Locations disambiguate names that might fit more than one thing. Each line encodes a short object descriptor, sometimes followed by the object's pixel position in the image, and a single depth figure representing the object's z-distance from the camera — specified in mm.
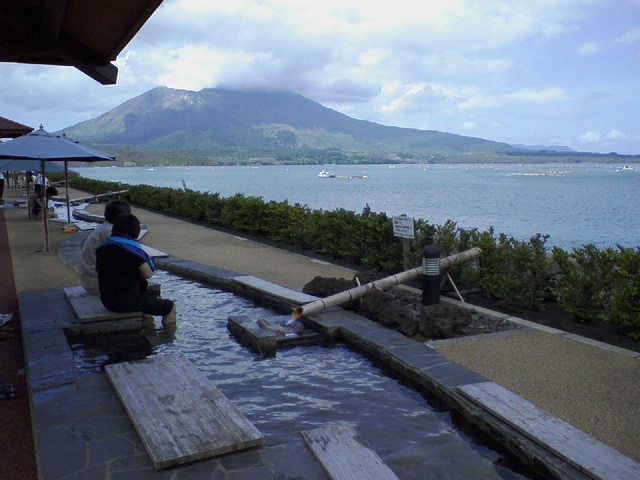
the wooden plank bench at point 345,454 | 3117
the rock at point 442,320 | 5961
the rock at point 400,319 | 5992
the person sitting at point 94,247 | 6027
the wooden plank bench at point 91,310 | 5830
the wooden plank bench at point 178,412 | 3254
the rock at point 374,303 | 6495
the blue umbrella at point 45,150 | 9883
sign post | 7987
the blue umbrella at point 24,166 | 16484
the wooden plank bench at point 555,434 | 3094
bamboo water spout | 6363
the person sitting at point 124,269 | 5570
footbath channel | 3193
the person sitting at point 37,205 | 17794
